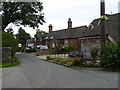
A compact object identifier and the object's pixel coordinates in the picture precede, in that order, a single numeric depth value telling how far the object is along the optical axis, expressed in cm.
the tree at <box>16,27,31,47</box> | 4663
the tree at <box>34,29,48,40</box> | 5070
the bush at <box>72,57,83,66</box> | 1034
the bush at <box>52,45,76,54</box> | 2357
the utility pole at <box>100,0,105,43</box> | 949
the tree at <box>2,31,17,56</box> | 1404
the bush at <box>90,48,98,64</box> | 1012
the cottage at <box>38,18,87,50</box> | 2907
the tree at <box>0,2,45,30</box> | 1961
